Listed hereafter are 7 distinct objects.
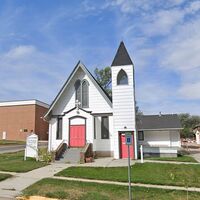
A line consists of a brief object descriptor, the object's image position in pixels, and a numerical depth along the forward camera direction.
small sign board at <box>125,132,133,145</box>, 9.44
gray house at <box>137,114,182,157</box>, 36.44
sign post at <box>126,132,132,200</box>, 9.43
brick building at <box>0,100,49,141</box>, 59.77
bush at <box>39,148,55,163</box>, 20.70
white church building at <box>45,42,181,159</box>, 22.27
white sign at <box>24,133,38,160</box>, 22.08
